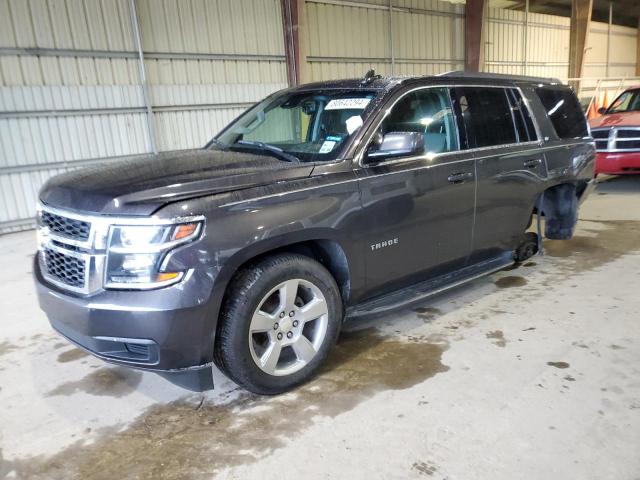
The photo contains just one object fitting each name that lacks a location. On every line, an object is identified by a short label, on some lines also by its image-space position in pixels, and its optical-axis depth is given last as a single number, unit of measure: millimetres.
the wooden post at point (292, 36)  10180
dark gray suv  2303
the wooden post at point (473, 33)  13875
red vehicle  7871
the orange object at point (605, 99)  15491
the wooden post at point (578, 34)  16156
